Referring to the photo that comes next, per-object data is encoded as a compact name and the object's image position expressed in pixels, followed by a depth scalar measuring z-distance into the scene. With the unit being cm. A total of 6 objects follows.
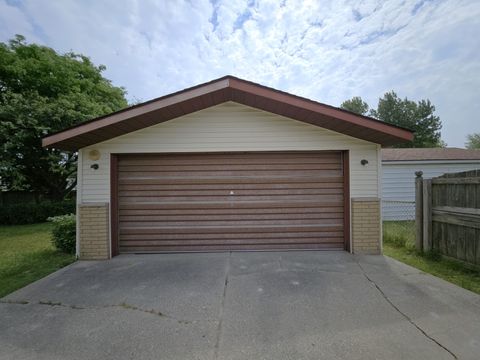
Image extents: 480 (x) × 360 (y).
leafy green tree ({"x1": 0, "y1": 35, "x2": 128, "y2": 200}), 1013
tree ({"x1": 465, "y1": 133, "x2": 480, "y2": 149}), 4259
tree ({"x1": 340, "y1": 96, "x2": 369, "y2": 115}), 3281
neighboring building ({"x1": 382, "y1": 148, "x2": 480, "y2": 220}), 983
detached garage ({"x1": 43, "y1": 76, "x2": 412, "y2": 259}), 506
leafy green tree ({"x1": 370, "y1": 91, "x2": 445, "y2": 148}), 2861
